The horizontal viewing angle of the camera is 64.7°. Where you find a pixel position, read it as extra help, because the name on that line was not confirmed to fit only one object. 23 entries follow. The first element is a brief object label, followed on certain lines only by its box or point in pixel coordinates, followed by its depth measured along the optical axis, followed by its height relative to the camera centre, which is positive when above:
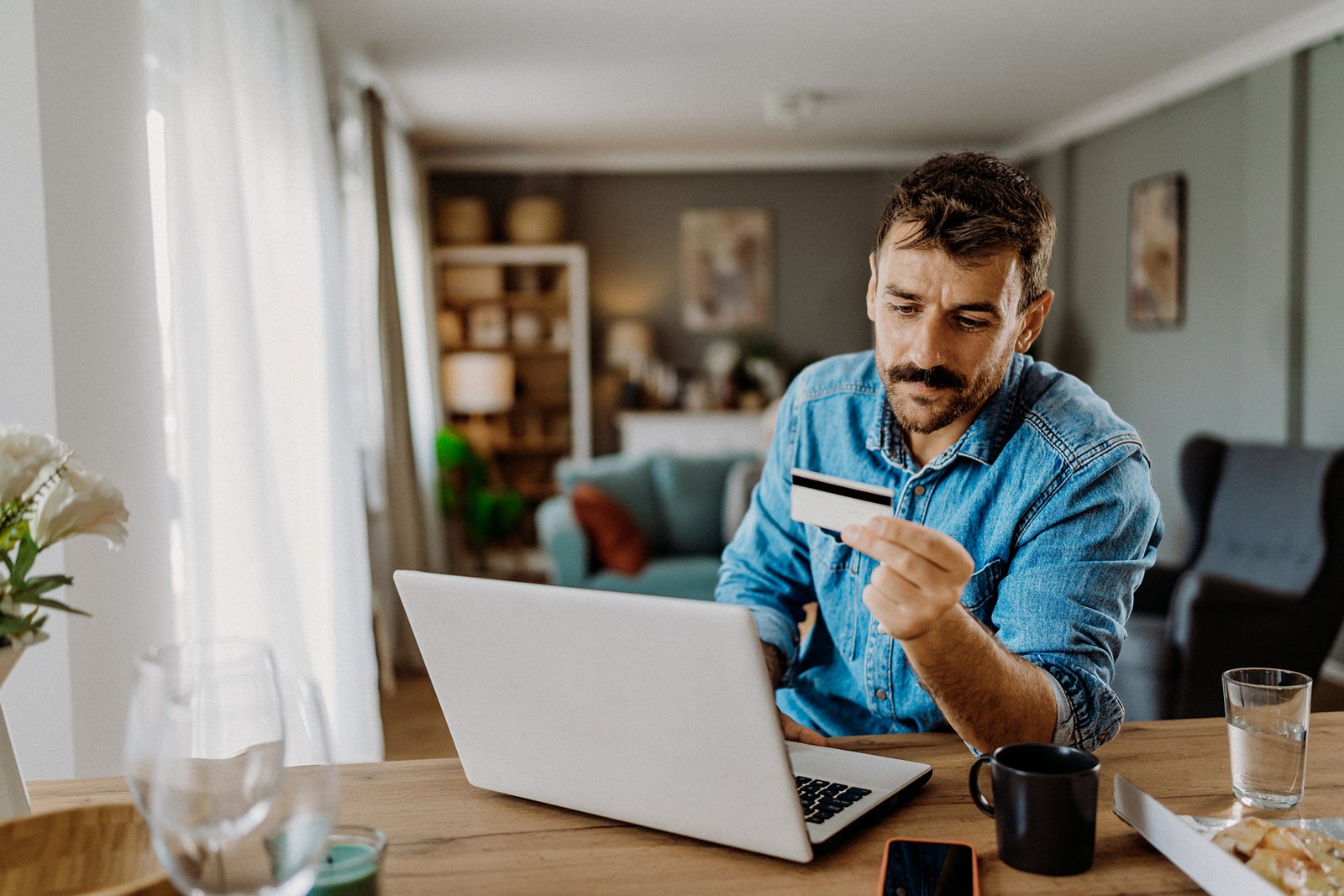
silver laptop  0.79 -0.28
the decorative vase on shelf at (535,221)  6.57 +0.89
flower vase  0.85 -0.33
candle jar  0.70 -0.34
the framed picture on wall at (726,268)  6.96 +0.59
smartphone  0.78 -0.39
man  1.10 -0.18
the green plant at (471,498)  5.71 -0.73
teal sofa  4.73 -0.62
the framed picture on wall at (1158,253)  5.13 +0.46
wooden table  0.81 -0.40
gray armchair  3.11 -0.77
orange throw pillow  4.38 -0.71
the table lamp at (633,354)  6.71 +0.05
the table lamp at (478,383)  6.37 -0.10
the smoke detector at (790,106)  5.11 +1.22
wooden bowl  0.76 -0.34
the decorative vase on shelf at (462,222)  6.57 +0.89
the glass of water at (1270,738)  0.94 -0.35
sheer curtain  2.20 +0.06
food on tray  0.74 -0.37
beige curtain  4.46 -0.34
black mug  0.81 -0.36
